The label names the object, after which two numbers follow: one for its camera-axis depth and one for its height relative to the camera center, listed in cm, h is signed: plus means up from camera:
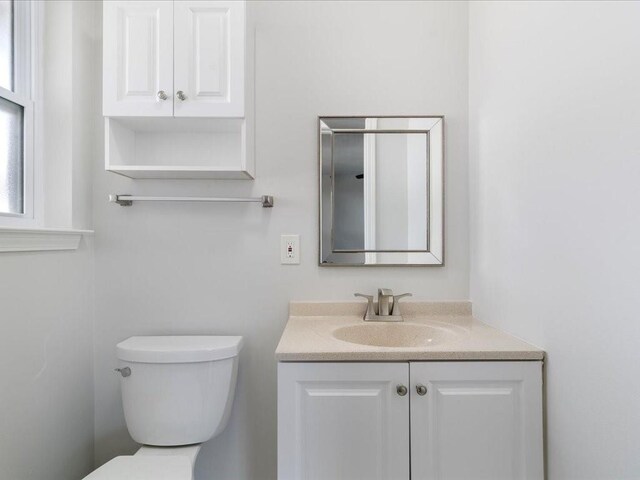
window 131 +46
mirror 158 +21
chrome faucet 150 -28
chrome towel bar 151 +17
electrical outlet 159 -3
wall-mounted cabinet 135 +66
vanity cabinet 108 -54
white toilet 134 -57
